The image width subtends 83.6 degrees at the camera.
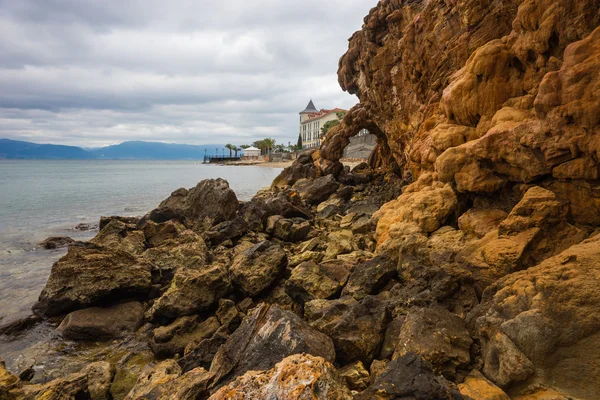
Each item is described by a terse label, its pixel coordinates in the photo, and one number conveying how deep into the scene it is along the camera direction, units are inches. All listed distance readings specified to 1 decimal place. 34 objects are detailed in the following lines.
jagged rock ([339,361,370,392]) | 196.4
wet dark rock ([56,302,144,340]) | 350.3
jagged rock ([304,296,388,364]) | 222.7
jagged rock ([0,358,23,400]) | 217.0
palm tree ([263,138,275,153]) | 5723.4
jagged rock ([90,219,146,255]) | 518.3
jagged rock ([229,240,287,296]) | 374.0
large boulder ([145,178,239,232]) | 697.6
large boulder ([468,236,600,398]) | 169.8
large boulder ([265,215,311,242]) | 603.8
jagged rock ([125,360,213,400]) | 195.5
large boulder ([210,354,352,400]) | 140.2
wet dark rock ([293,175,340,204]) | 997.8
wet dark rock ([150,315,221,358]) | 311.7
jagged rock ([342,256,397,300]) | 318.7
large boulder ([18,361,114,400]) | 227.5
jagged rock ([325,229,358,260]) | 468.6
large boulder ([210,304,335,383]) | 199.0
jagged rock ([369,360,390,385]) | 199.8
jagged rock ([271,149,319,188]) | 1345.6
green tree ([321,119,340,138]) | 3977.4
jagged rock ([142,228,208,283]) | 459.8
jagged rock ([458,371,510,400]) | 169.9
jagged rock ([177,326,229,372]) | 262.4
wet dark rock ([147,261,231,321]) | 344.2
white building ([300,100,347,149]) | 4591.5
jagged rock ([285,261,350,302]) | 338.0
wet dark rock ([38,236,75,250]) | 722.2
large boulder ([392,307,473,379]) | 194.7
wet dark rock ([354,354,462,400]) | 153.5
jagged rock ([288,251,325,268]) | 445.3
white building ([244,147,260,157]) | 5910.4
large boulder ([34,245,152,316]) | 384.2
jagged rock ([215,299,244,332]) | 330.0
